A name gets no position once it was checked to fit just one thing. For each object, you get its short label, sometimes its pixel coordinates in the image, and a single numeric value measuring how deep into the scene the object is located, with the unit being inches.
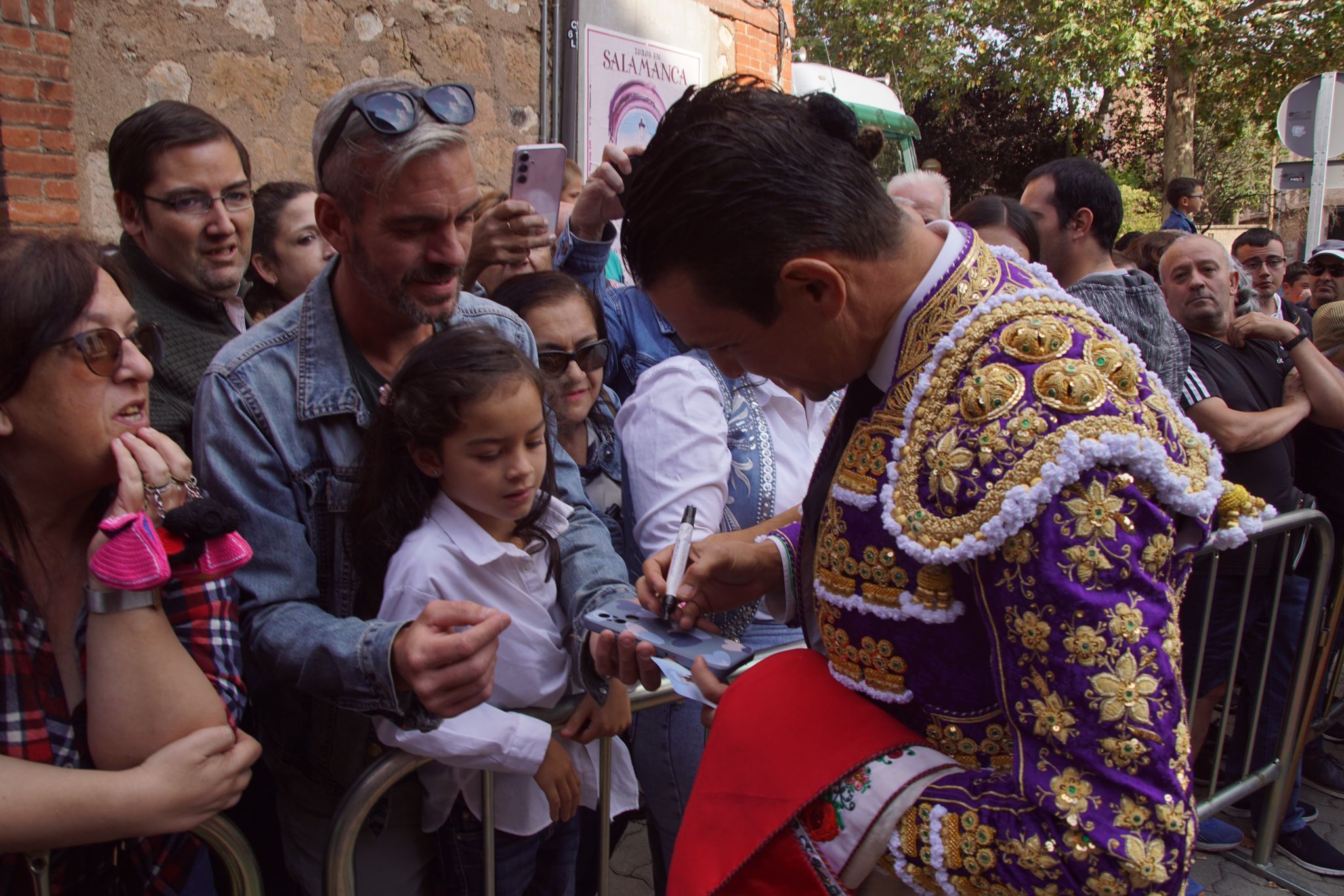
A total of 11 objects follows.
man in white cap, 282.0
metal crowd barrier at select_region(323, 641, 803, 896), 66.6
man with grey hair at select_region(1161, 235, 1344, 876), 144.3
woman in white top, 88.6
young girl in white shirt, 74.9
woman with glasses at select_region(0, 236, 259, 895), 57.7
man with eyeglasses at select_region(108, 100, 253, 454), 108.3
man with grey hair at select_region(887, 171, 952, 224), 162.7
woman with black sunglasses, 108.8
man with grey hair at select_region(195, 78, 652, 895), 66.1
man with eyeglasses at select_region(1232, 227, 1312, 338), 263.3
